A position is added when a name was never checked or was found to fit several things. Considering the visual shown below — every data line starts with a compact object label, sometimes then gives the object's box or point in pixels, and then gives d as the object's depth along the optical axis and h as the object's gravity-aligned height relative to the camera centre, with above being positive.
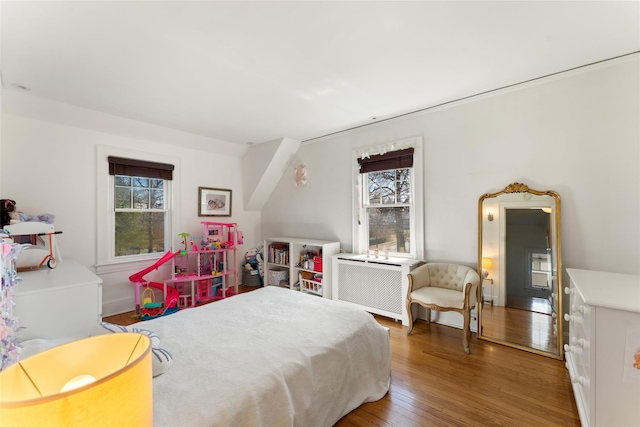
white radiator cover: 3.13 -0.86
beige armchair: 2.53 -0.80
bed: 1.10 -0.74
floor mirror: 2.44 -0.53
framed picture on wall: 4.38 +0.23
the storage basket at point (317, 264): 3.85 -0.71
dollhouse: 3.83 -0.80
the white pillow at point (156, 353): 1.21 -0.65
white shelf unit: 3.82 -0.77
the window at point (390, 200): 3.33 +0.20
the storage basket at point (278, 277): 4.33 -1.02
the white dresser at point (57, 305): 1.66 -0.59
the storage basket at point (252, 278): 4.68 -1.10
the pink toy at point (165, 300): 3.38 -1.08
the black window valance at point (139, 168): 3.46 +0.65
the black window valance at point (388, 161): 3.35 +0.71
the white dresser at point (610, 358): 1.39 -0.78
